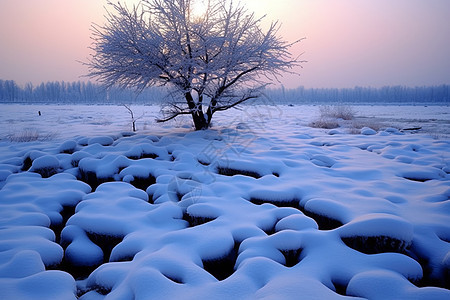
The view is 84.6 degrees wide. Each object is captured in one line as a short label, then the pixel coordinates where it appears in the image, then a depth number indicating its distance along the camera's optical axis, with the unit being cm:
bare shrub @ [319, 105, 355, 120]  1744
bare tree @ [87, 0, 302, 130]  699
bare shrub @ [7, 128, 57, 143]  767
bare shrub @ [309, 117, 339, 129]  1248
